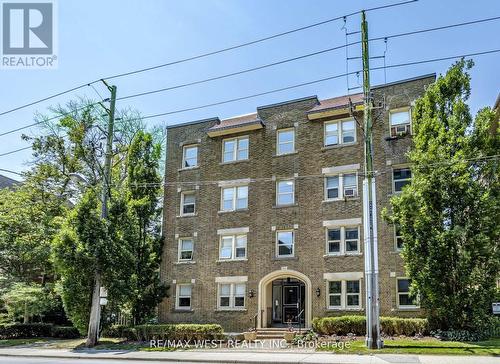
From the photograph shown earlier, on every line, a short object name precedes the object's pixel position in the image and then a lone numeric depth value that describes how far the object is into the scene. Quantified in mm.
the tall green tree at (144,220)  25141
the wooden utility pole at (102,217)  21500
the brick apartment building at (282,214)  23078
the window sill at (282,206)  24909
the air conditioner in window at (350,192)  23656
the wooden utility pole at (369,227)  16562
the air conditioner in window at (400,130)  23225
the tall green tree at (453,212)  17906
